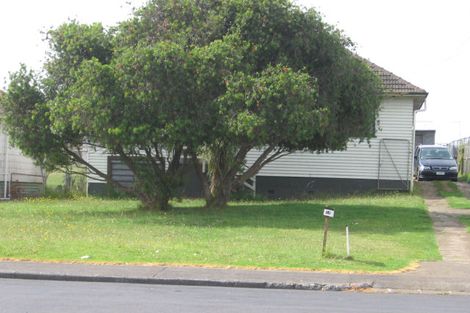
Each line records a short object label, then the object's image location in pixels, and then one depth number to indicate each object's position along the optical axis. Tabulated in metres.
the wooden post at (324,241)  12.96
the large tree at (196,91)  19.00
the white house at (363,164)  30.01
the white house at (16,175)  31.00
